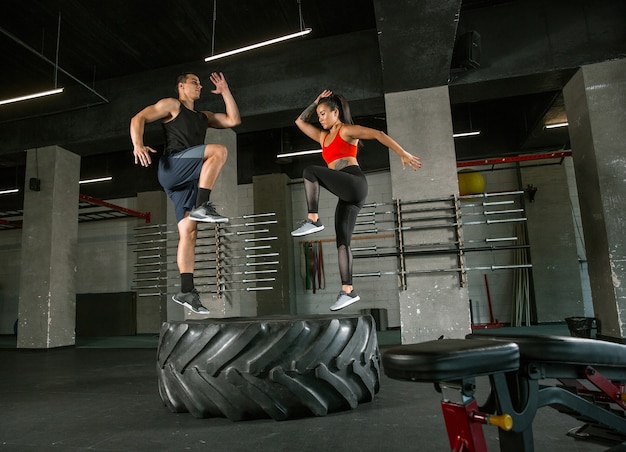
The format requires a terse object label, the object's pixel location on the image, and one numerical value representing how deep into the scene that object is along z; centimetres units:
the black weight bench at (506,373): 95
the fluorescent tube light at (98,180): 947
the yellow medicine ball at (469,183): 724
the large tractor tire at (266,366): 188
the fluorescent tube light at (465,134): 751
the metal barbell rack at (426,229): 487
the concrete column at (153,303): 995
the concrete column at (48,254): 659
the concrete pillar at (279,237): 911
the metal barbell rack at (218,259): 582
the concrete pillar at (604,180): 463
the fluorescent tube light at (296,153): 807
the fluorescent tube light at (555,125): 745
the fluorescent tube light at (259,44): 444
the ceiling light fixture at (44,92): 509
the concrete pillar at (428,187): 493
